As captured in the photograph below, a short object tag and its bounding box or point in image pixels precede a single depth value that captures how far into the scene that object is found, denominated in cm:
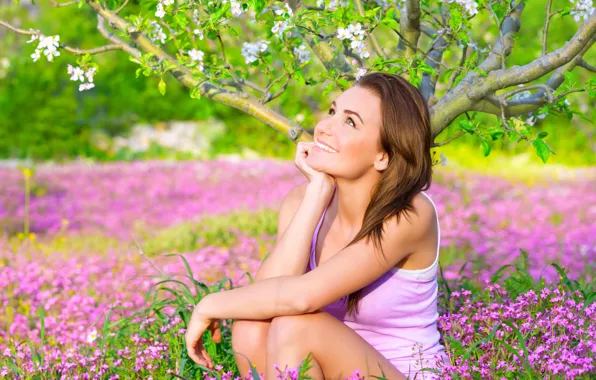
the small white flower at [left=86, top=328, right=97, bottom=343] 359
